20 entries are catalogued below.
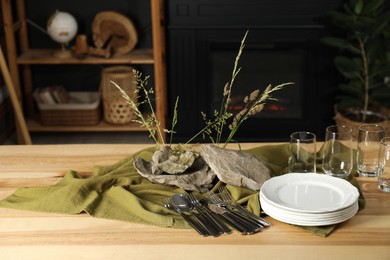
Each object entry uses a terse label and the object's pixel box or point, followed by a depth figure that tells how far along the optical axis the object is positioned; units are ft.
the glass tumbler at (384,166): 7.29
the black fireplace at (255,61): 14.67
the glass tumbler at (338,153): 7.35
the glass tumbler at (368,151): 7.55
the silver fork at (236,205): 6.70
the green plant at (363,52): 13.52
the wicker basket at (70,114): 15.66
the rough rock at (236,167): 7.21
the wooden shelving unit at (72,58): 14.83
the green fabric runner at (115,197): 6.82
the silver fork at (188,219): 6.54
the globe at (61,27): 15.45
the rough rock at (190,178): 7.28
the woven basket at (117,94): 15.51
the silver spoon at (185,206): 6.58
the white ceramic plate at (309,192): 6.79
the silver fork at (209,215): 6.60
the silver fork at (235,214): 6.62
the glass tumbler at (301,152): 7.31
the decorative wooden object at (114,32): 15.59
